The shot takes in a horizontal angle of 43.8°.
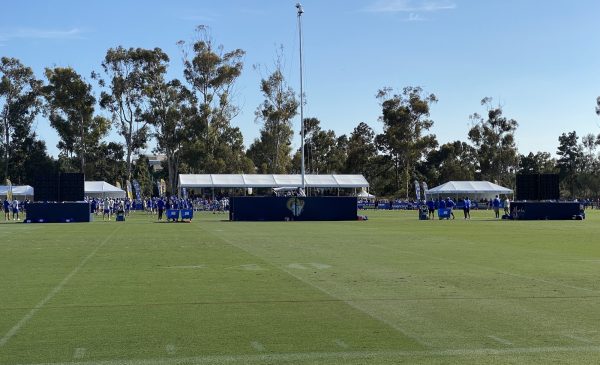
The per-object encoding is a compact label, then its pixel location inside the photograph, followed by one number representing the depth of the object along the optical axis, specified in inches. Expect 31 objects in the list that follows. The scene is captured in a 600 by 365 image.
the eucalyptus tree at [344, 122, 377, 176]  4114.2
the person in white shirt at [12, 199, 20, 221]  2081.1
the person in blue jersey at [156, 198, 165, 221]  1932.8
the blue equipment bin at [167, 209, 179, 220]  1867.6
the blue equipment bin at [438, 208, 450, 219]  2032.5
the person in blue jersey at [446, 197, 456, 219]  2058.4
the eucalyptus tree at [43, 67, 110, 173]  3442.4
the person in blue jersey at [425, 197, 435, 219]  2024.6
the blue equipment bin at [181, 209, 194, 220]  1872.5
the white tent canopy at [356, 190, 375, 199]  3467.0
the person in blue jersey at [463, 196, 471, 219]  2016.0
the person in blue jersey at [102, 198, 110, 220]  2190.0
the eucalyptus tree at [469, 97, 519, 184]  4033.0
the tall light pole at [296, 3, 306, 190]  2198.7
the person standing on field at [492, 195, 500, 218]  2097.7
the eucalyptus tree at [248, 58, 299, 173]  3892.7
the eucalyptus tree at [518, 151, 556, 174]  4510.3
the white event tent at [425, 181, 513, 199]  3339.1
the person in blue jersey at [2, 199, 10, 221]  2057.1
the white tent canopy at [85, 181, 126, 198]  3238.2
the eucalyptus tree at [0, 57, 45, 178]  3740.2
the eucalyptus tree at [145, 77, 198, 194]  3580.2
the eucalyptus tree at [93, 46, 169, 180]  3516.2
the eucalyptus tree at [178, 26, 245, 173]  3612.2
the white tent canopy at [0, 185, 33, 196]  3212.1
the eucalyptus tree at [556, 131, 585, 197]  4608.8
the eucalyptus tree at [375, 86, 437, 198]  3882.9
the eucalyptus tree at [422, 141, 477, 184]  4257.1
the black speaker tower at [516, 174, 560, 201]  1964.8
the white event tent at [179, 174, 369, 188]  3208.7
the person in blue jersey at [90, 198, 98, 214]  2518.5
